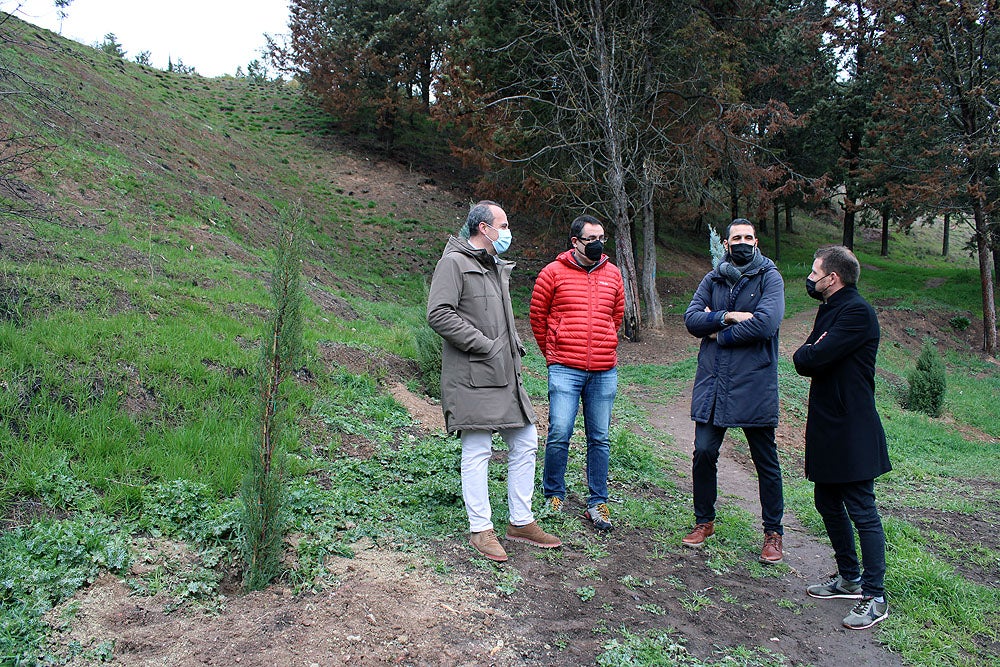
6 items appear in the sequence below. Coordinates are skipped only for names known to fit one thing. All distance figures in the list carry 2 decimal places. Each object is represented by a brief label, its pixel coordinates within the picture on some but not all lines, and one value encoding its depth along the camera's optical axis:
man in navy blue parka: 4.13
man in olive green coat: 3.86
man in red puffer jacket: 4.59
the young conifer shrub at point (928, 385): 11.41
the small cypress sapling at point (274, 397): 3.20
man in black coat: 3.61
